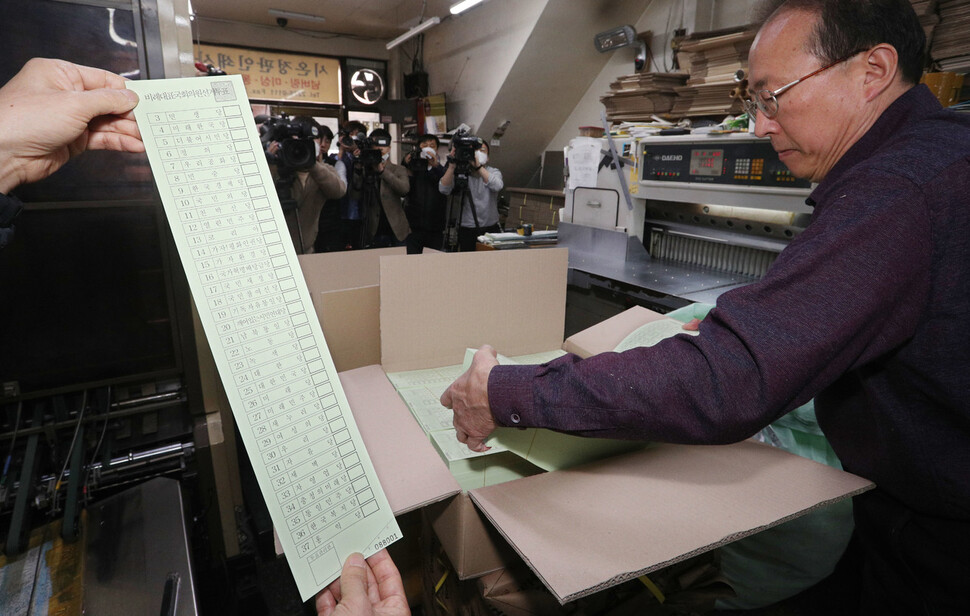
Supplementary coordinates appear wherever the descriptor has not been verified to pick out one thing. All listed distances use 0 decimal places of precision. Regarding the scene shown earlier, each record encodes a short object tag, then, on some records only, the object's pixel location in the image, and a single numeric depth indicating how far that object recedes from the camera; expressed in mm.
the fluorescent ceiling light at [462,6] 4414
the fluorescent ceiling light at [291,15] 5574
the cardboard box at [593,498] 578
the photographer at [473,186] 3586
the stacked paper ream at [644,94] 2807
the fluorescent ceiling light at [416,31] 4797
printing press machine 1023
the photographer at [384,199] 3662
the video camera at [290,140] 2566
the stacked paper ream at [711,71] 2295
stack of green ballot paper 762
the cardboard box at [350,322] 1151
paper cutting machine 1825
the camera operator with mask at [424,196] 3945
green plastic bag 1188
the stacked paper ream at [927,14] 1805
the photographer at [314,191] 2928
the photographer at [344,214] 3385
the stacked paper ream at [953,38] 1738
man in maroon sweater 585
